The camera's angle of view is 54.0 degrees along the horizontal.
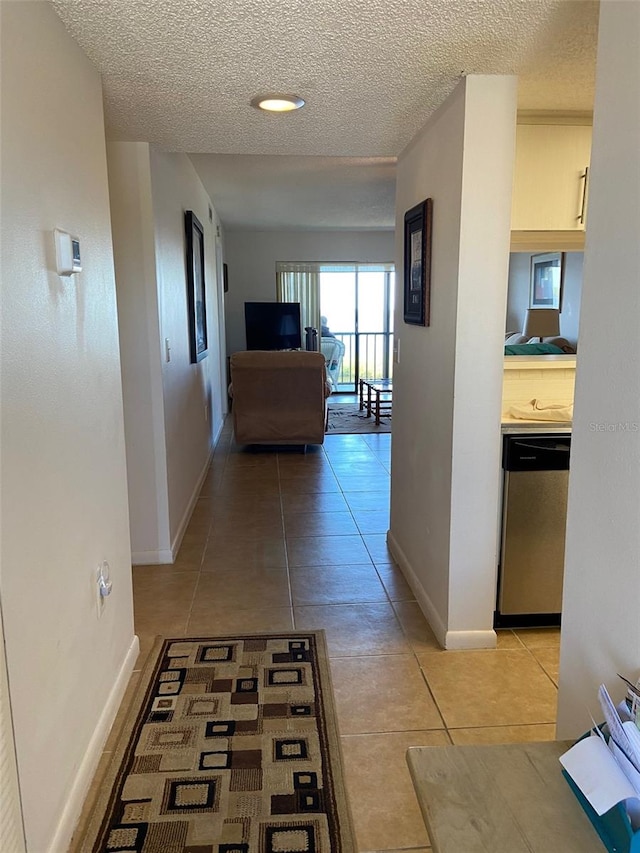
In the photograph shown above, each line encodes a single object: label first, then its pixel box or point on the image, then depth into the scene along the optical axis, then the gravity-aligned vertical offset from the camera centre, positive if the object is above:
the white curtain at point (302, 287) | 8.89 +0.31
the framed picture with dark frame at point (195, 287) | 4.20 +0.16
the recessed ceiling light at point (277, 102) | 2.28 +0.75
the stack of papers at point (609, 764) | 0.99 -0.75
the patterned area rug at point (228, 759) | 1.64 -1.35
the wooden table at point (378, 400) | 7.21 -1.12
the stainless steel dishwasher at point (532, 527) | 2.49 -0.88
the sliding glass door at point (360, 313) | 9.14 -0.06
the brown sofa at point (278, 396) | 5.68 -0.78
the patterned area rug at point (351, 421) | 7.00 -1.30
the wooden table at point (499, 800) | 1.01 -0.84
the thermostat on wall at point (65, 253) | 1.60 +0.15
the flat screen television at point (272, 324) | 8.39 -0.20
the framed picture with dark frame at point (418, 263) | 2.65 +0.20
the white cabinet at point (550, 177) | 2.49 +0.51
